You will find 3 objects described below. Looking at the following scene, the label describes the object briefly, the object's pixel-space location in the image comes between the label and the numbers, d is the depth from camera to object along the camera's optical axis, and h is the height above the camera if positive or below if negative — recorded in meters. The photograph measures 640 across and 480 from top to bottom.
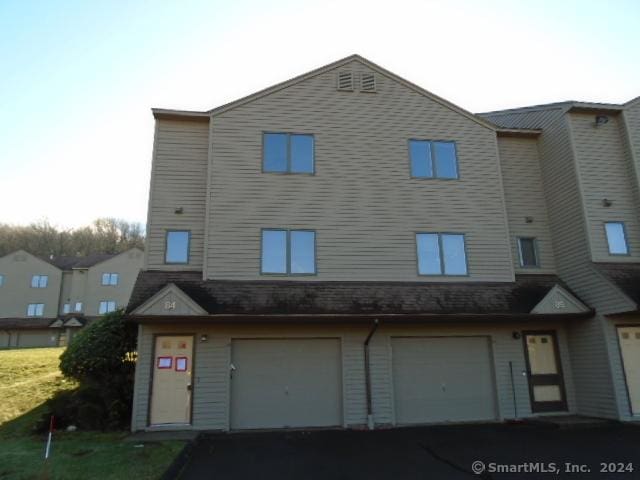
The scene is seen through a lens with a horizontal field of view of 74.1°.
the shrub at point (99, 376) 10.18 -1.11
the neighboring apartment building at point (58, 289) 39.28 +4.10
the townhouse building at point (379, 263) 10.66 +1.75
